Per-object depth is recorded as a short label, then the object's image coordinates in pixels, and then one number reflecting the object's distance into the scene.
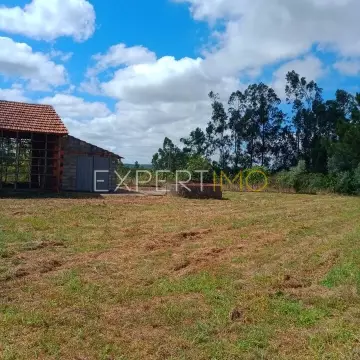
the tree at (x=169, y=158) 44.00
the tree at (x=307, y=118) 41.78
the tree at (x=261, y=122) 43.41
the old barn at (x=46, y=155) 19.02
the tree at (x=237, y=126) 43.59
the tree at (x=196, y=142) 44.78
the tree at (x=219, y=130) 44.25
